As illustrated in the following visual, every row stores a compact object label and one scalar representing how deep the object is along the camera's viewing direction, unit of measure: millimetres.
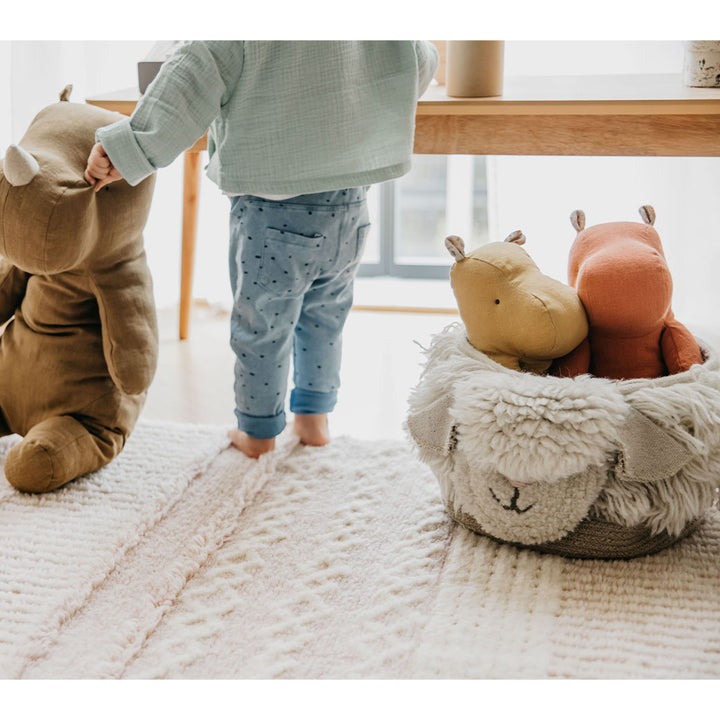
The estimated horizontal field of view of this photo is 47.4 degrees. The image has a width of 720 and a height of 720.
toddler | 934
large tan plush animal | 937
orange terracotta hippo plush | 887
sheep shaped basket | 820
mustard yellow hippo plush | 886
